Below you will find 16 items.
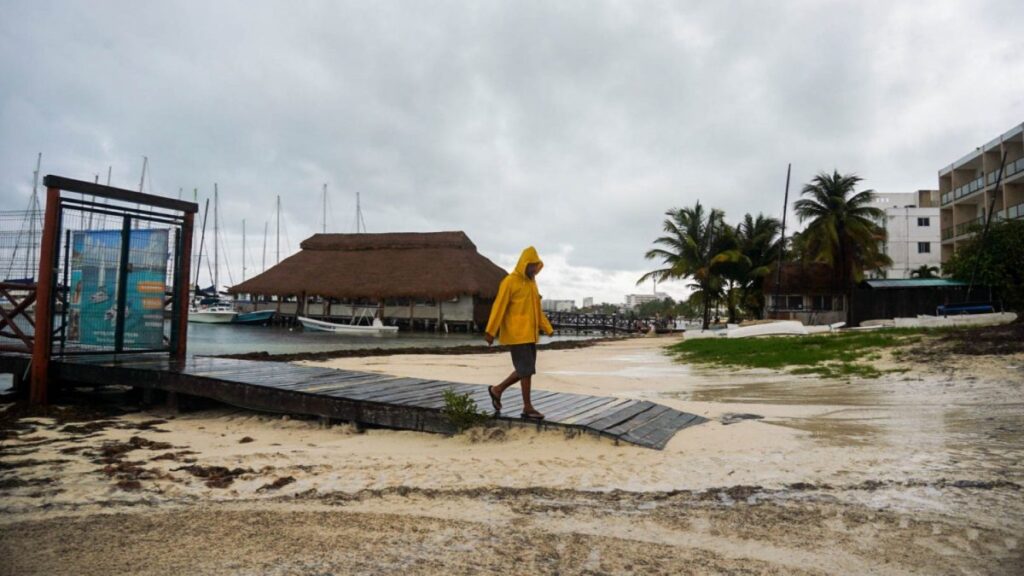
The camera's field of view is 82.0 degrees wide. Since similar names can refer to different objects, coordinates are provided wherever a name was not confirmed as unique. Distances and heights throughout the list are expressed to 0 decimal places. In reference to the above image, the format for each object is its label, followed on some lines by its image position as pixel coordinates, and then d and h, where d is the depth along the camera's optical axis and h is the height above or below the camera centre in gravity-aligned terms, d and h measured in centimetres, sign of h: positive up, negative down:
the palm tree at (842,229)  3105 +513
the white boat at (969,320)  1866 +33
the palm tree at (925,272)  3691 +368
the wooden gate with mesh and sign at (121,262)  834 +68
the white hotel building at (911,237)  4681 +723
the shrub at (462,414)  582 -100
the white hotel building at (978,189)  3206 +840
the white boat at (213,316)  5919 -110
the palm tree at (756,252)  3725 +453
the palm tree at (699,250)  3650 +446
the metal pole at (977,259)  2311 +287
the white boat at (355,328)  4795 -155
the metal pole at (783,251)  3044 +424
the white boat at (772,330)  2216 -24
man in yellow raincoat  564 -3
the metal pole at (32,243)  876 +83
